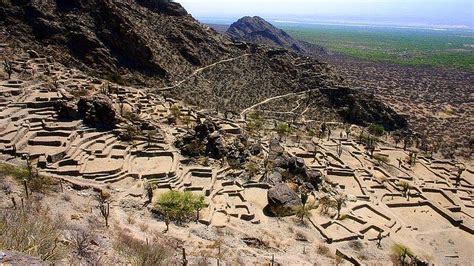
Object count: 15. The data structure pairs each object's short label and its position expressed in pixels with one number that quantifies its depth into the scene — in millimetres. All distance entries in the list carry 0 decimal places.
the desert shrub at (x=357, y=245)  29409
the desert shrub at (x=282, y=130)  57278
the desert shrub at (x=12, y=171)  26822
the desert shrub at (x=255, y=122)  56953
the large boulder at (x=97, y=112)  41125
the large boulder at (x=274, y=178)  37594
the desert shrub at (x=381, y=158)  54431
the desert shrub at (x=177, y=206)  27828
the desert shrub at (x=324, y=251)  27219
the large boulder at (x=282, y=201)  32062
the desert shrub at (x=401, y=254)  27359
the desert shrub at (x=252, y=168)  38581
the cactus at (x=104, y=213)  23198
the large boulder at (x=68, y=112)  41781
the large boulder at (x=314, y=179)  39875
